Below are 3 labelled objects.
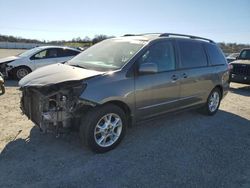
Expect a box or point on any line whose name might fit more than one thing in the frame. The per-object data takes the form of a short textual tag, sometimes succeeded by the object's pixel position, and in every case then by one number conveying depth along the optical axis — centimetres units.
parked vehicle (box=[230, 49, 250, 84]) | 795
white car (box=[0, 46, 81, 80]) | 788
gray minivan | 280
